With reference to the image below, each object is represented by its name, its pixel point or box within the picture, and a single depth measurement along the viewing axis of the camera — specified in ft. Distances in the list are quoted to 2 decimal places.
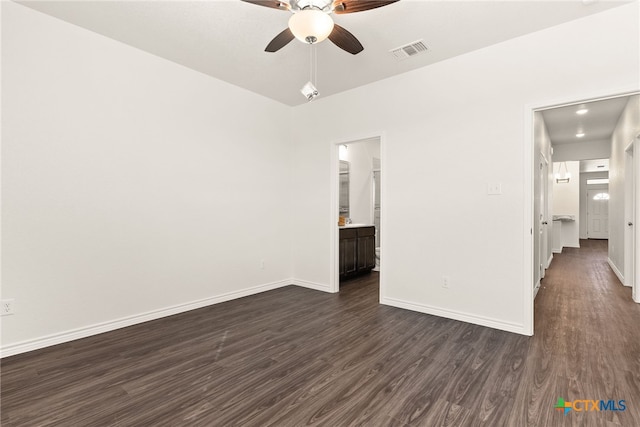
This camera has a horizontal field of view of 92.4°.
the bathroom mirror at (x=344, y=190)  20.72
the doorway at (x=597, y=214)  38.52
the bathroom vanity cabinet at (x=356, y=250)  16.06
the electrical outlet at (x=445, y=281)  10.94
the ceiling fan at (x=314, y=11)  6.59
